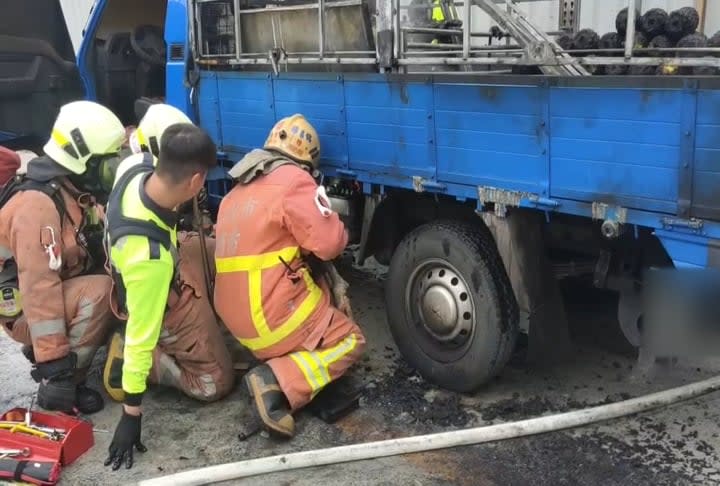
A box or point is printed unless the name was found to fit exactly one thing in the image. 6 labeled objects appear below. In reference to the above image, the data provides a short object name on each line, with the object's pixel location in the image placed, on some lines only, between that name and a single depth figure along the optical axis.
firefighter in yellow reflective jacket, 2.92
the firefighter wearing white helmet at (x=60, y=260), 3.40
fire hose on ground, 2.89
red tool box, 2.94
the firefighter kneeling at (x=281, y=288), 3.35
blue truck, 2.58
